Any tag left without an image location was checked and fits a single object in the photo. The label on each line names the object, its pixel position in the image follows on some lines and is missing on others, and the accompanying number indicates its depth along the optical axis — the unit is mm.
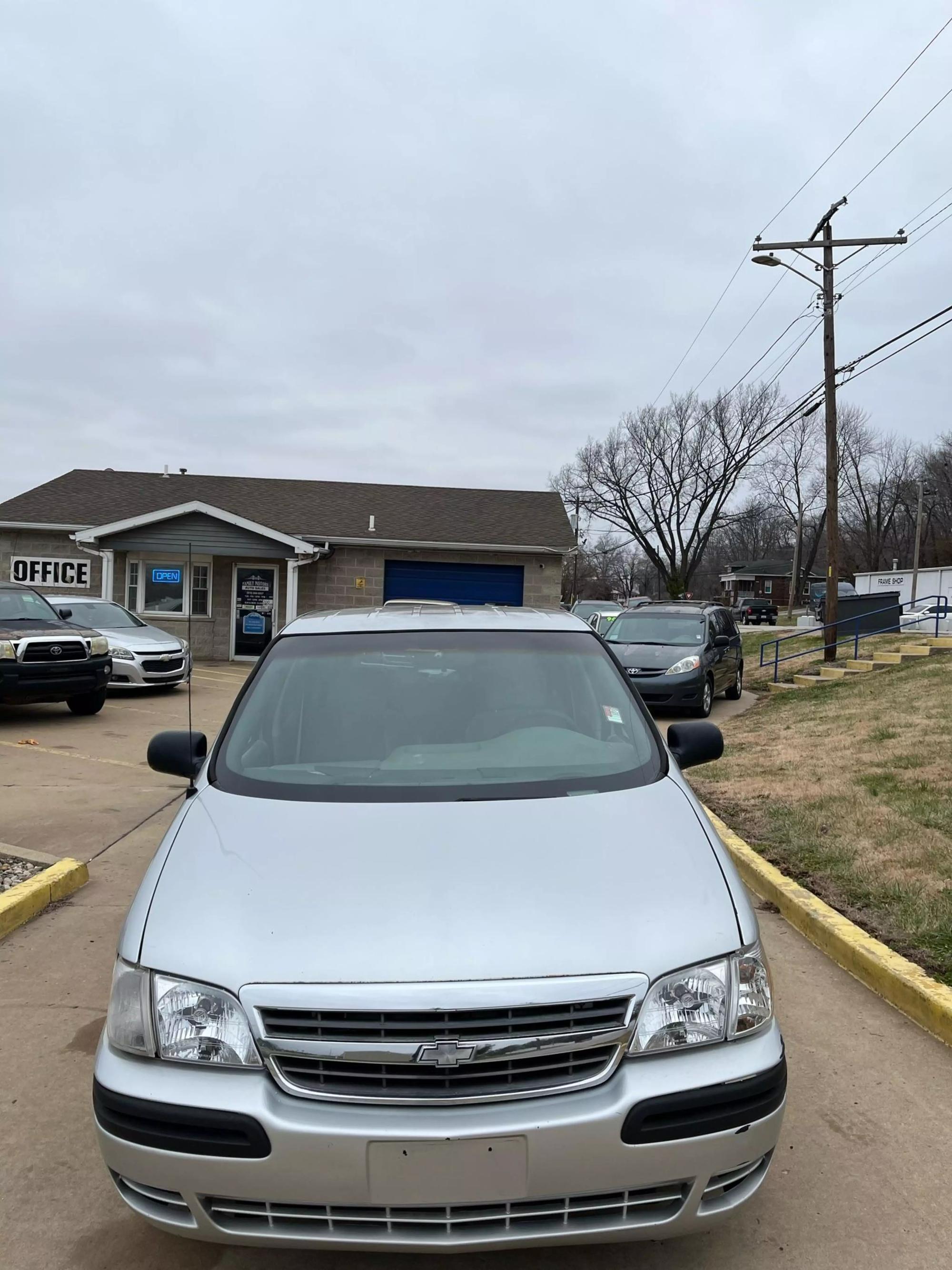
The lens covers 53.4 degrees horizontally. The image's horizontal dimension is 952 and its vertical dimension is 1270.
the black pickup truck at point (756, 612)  59500
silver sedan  14852
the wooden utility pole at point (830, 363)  18453
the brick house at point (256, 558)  20969
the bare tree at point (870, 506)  75375
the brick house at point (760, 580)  84625
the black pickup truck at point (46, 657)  11469
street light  18125
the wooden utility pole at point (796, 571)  72812
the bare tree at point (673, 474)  49188
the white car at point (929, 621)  20031
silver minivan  2051
